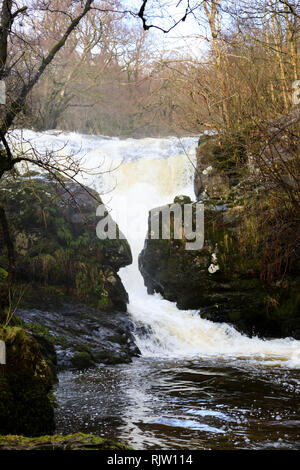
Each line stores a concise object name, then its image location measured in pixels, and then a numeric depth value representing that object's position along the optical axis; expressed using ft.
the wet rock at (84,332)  25.27
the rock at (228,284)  31.27
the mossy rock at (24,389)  12.51
